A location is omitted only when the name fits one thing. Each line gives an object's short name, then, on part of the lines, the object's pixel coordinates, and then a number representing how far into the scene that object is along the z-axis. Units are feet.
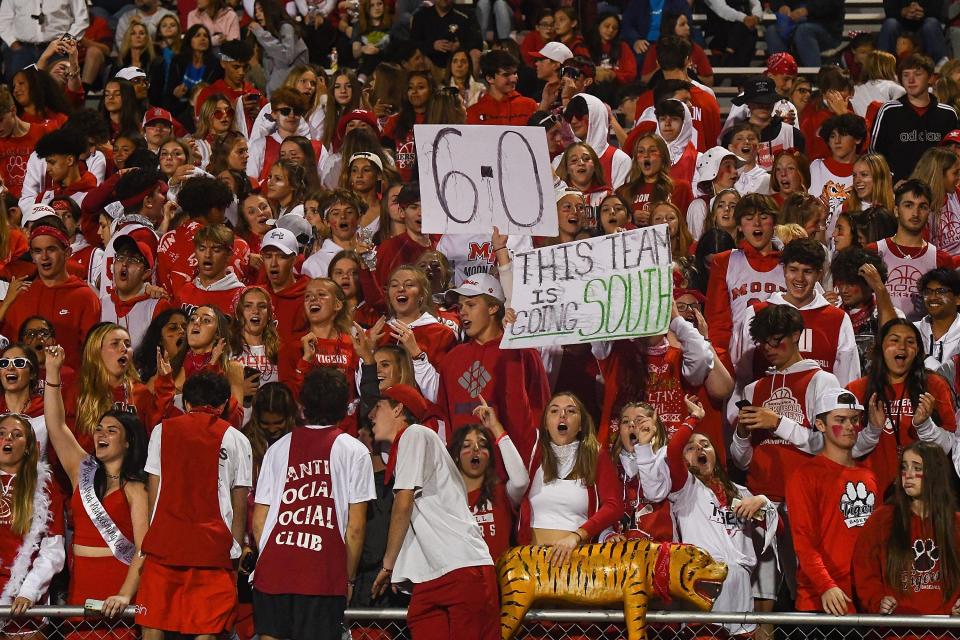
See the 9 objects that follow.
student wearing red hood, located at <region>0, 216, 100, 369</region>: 62.34
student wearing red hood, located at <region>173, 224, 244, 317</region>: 62.49
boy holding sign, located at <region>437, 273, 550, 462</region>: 54.65
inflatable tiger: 47.50
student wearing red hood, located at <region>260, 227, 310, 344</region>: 62.03
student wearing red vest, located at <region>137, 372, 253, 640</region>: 47.26
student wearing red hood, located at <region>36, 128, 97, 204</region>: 75.56
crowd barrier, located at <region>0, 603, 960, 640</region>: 44.86
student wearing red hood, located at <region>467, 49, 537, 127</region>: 82.12
